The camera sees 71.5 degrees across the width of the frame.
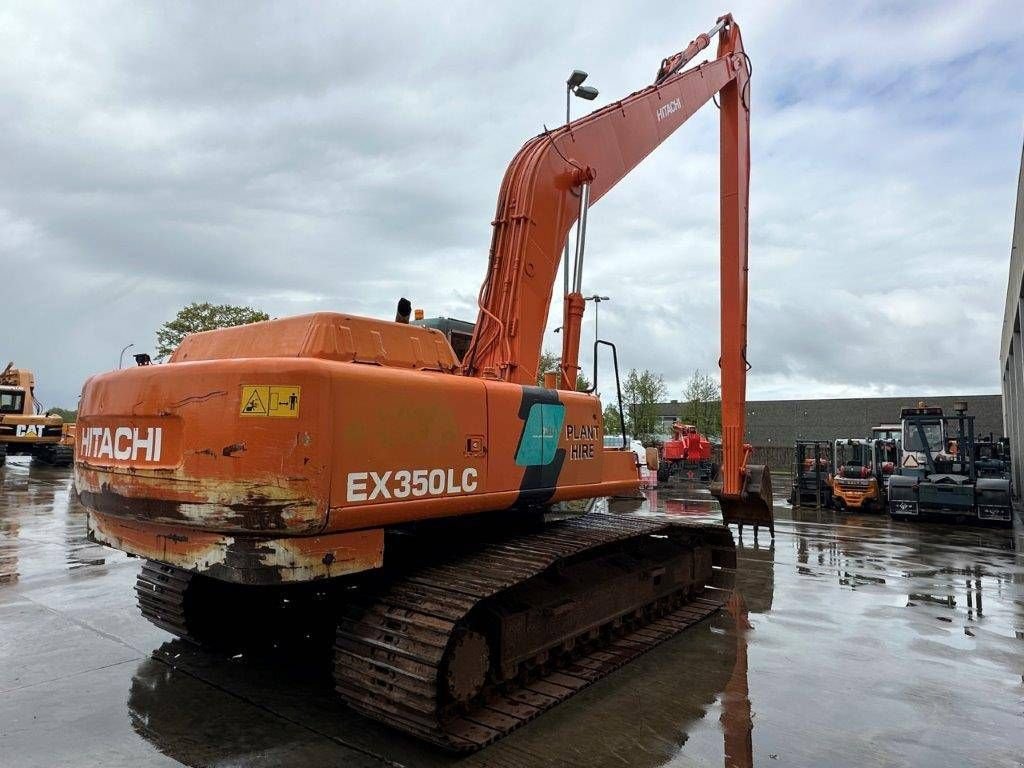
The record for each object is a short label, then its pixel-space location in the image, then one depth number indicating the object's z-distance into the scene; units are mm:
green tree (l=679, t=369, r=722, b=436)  41438
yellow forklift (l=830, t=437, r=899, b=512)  16406
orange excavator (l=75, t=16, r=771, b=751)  3605
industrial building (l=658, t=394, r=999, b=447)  47531
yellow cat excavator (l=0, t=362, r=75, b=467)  25406
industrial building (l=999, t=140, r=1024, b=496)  17594
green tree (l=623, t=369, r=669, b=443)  37062
